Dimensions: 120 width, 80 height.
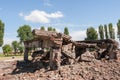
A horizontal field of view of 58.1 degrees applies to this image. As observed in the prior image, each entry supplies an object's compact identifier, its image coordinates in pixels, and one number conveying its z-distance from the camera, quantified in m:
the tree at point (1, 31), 28.02
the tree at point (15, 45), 33.85
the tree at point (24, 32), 32.17
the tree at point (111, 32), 32.03
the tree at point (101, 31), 32.65
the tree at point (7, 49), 31.33
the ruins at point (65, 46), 5.41
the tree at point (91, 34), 29.42
